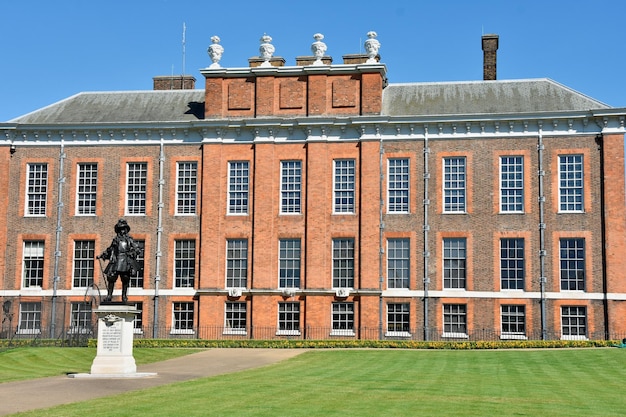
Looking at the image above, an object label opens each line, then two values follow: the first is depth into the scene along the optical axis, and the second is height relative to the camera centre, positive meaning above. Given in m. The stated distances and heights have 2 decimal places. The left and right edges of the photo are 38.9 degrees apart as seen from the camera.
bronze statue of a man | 26.66 +0.41
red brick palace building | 43.03 +3.28
